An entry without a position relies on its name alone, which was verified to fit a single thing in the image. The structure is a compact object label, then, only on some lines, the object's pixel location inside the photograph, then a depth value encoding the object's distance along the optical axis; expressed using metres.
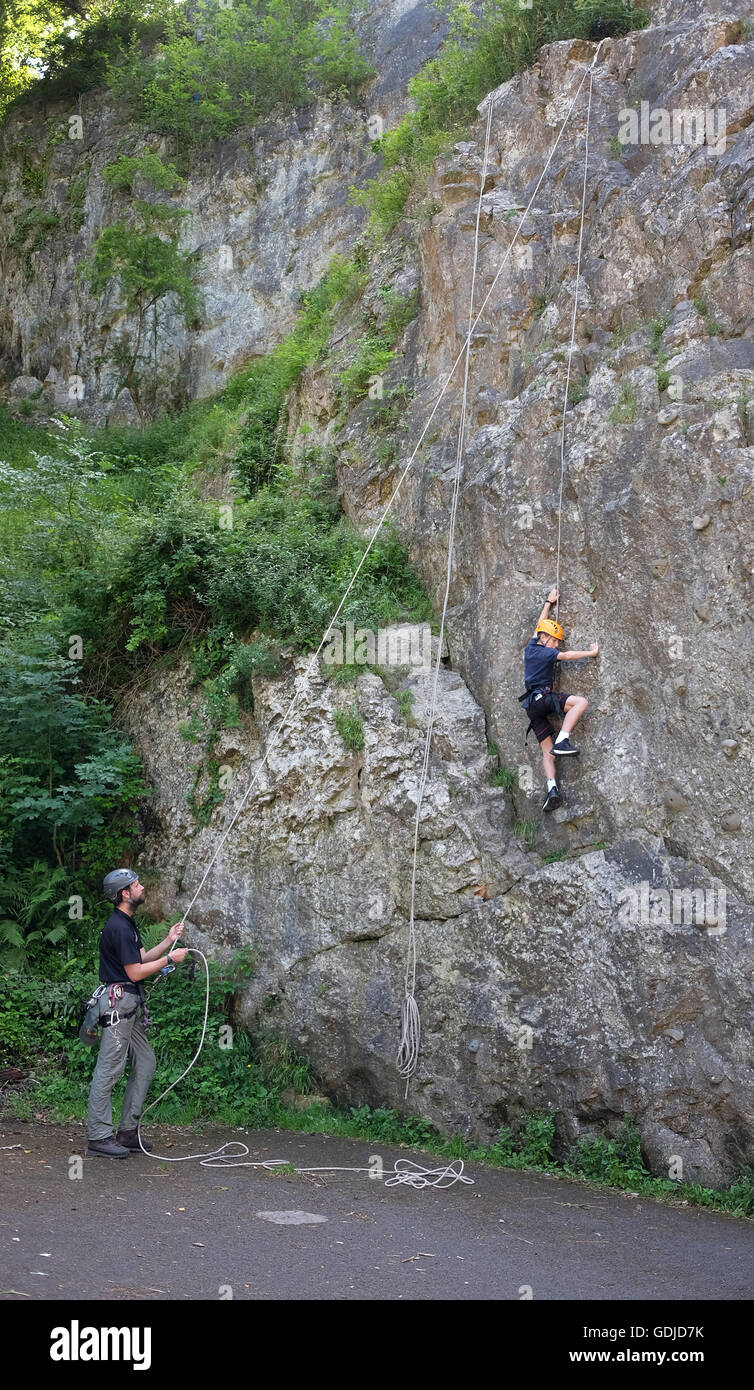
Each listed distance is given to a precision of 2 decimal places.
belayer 8.35
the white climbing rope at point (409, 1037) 9.47
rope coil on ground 8.30
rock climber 9.64
